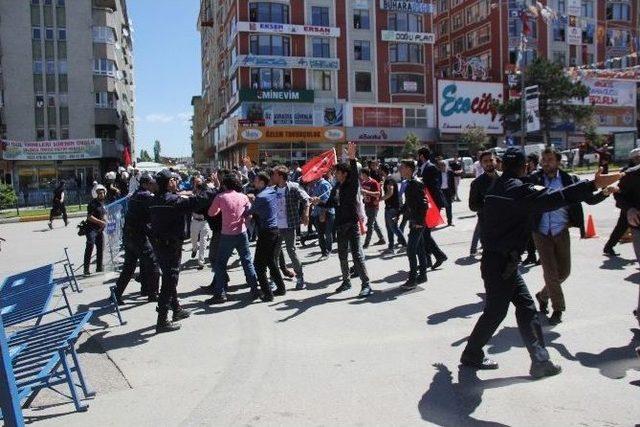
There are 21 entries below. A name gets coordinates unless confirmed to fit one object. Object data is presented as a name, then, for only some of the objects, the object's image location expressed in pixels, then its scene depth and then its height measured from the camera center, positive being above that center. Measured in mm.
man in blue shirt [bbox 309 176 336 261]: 11508 -694
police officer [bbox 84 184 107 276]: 11047 -629
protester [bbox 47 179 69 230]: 20422 -300
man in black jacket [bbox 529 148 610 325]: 6207 -735
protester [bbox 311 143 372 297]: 8016 -436
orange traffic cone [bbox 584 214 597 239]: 11224 -1027
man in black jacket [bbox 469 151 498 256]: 7137 -14
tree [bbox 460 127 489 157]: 52312 +3695
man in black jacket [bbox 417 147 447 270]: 9680 -75
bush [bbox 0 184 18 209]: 31281 -229
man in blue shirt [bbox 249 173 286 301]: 8203 -723
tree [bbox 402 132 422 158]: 49238 +3147
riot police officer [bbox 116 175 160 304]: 8031 -685
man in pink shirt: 8094 -718
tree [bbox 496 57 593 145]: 51625 +7241
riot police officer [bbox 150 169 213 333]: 6836 -541
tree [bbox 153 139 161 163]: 148000 +11019
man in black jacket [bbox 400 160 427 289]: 8242 -538
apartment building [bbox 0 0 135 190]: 44406 +8341
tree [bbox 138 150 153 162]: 134850 +8086
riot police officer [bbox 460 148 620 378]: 4727 -652
